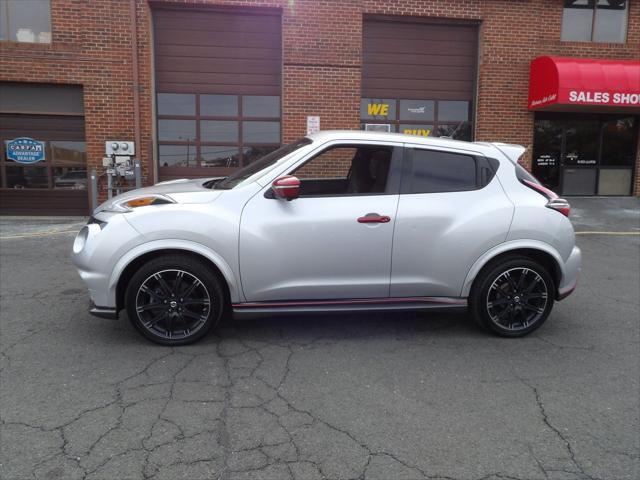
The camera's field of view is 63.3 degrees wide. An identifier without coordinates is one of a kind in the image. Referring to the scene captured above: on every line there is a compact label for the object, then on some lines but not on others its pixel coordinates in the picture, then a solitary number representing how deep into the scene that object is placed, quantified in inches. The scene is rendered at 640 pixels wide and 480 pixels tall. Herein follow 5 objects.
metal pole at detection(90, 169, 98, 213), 432.1
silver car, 156.0
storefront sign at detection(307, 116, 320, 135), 476.4
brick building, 445.7
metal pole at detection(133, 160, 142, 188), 447.8
